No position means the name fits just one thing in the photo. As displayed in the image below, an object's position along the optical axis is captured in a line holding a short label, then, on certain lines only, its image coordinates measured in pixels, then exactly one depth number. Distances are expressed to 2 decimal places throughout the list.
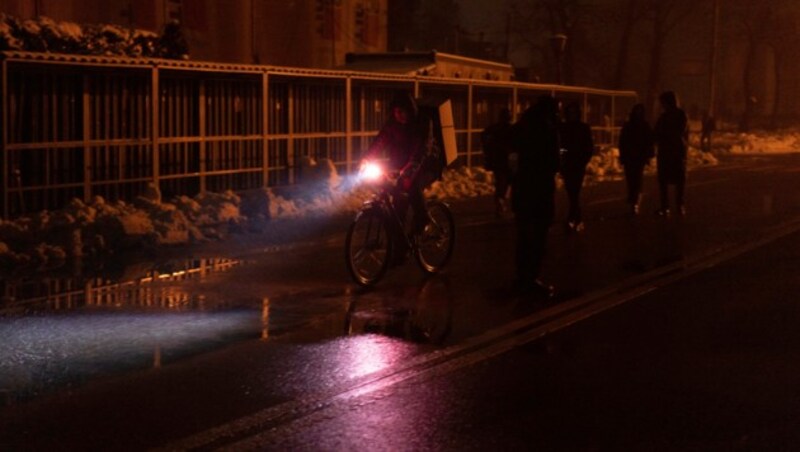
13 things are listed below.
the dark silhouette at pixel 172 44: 19.50
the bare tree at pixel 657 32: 52.12
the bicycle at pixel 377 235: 10.94
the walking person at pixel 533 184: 10.86
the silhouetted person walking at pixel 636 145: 17.64
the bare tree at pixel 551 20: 49.53
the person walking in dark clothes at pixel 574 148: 15.55
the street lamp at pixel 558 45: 32.44
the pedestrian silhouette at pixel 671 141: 17.33
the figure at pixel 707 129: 42.88
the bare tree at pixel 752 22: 63.19
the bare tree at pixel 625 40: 50.53
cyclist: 11.02
